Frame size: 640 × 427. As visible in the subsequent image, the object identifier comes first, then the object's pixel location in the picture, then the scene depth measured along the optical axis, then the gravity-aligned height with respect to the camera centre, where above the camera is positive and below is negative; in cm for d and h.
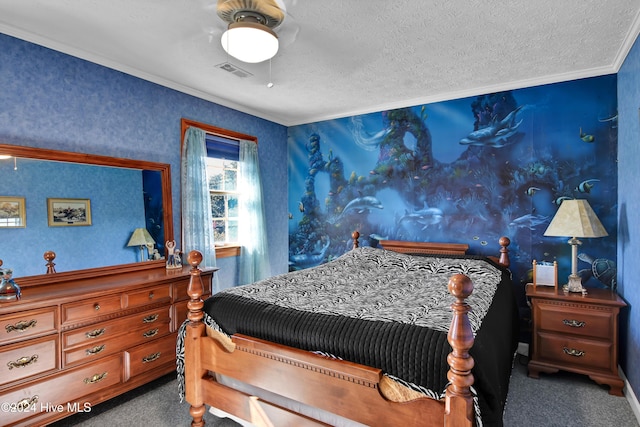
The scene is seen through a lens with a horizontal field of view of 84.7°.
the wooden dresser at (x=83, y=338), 197 -82
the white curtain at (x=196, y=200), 340 +9
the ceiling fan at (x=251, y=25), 189 +99
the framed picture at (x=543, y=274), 293 -62
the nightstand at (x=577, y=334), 252 -100
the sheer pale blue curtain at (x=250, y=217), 412 -11
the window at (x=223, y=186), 384 +26
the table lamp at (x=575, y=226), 266 -20
